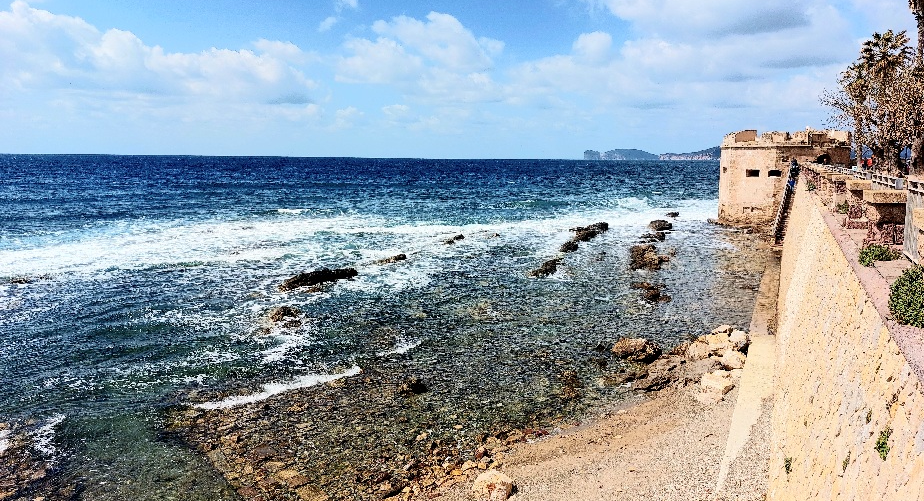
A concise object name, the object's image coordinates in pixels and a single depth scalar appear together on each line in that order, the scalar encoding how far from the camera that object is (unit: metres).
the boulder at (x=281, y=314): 24.11
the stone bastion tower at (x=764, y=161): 43.62
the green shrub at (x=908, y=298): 7.88
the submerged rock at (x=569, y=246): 38.99
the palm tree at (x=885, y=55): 33.22
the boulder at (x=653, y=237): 42.24
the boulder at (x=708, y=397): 15.97
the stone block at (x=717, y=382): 16.42
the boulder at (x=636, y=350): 19.34
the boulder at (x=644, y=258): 33.19
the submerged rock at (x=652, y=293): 26.45
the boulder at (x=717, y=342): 19.40
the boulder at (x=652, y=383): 17.52
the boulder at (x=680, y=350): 19.80
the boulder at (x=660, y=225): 47.12
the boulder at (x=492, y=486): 12.26
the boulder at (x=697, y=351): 19.22
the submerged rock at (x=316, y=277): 29.45
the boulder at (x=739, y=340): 19.22
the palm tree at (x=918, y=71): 29.55
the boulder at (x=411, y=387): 17.36
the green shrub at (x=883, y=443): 6.49
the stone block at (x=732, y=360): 17.86
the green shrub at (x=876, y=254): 11.29
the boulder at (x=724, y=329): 20.96
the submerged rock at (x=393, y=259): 35.72
